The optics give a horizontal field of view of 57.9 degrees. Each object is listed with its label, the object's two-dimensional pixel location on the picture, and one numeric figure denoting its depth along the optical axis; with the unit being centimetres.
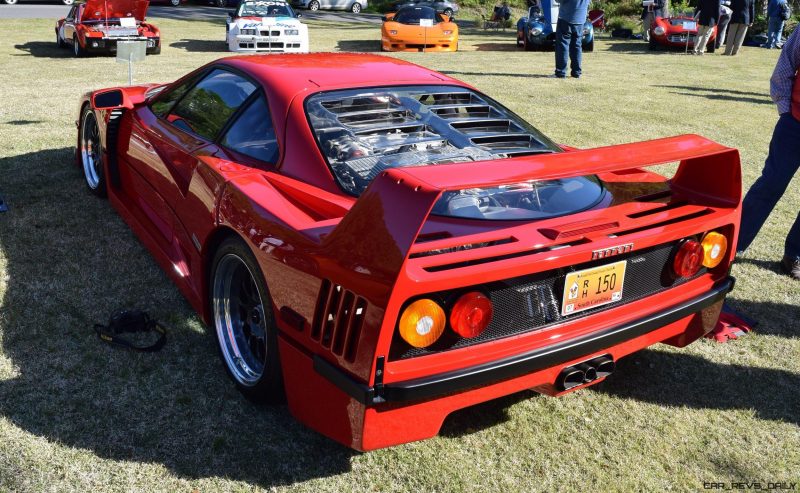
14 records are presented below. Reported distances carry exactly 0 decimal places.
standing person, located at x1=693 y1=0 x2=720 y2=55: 1644
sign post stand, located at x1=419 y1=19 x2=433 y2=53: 1570
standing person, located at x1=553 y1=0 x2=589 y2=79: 1098
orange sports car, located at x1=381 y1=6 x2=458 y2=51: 1567
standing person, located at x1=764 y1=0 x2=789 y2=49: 1834
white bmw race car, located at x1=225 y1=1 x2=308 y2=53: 1388
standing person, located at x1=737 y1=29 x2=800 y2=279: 407
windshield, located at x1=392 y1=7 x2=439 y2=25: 1595
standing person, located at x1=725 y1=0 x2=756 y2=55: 1656
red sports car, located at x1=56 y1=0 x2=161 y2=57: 1278
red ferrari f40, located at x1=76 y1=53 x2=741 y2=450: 211
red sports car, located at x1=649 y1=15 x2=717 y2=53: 1741
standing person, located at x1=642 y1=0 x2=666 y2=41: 1927
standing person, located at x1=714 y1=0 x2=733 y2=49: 1706
